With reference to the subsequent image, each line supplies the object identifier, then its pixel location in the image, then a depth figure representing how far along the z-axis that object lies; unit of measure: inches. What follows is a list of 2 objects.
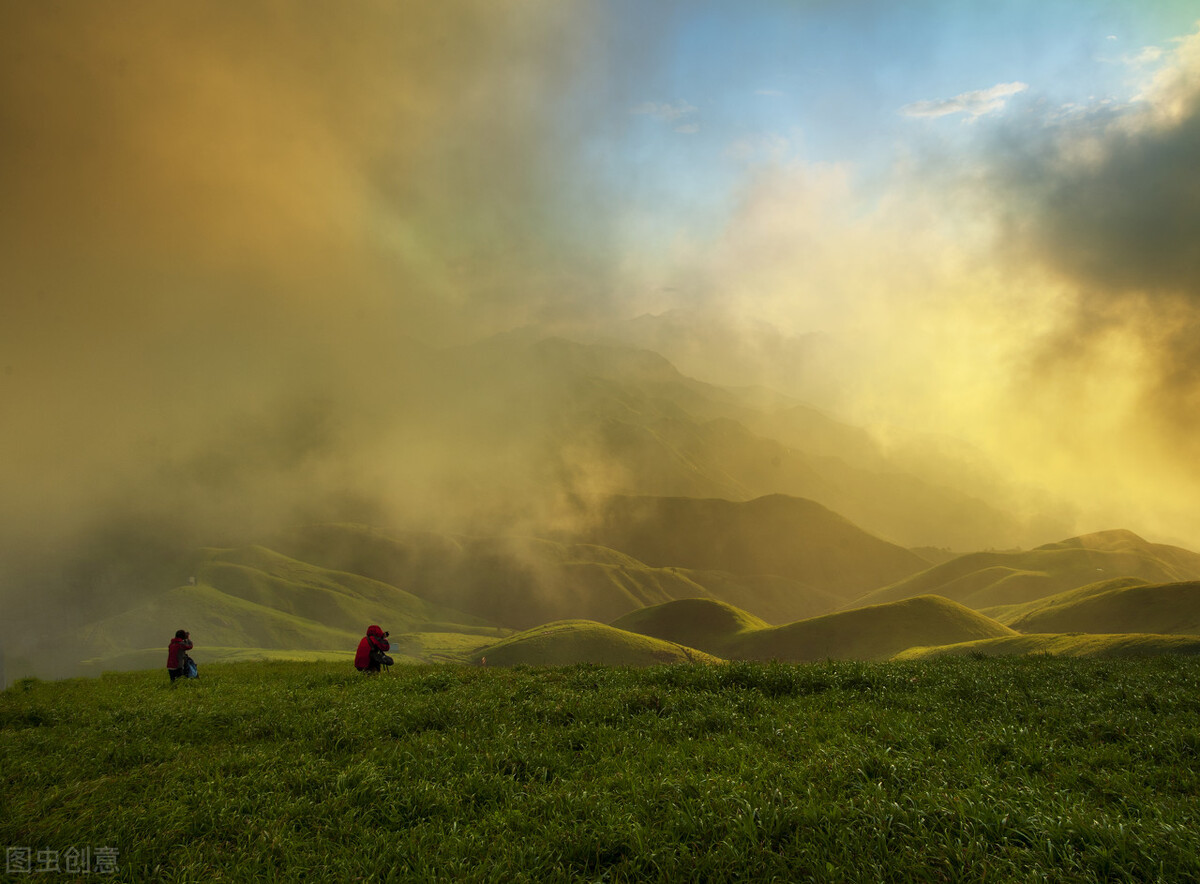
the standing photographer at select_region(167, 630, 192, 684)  927.7
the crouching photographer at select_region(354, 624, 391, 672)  918.4
